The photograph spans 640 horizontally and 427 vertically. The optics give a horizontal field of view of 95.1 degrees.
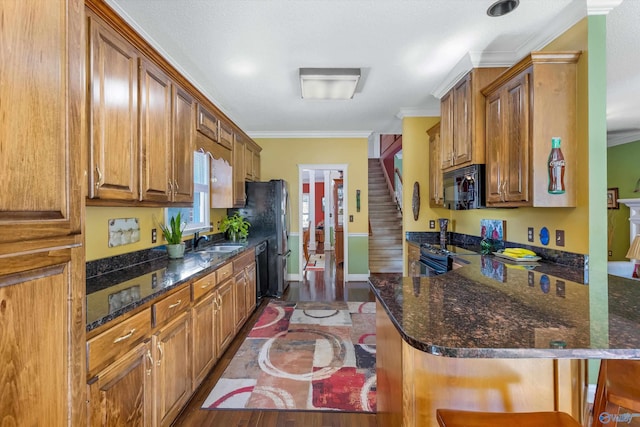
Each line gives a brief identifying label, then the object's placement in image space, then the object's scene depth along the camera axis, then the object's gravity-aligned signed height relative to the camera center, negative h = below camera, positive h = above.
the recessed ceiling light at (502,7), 2.00 +1.44
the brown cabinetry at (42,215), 0.69 +0.00
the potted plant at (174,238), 2.61 -0.21
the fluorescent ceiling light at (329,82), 2.93 +1.37
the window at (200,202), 3.38 +0.16
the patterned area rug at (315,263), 6.64 -1.22
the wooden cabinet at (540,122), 2.08 +0.67
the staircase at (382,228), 5.99 -0.34
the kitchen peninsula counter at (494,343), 0.82 -0.37
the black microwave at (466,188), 2.73 +0.25
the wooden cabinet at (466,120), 2.73 +0.93
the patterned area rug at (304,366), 2.05 -1.29
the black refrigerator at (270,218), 4.32 -0.06
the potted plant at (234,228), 4.04 -0.19
